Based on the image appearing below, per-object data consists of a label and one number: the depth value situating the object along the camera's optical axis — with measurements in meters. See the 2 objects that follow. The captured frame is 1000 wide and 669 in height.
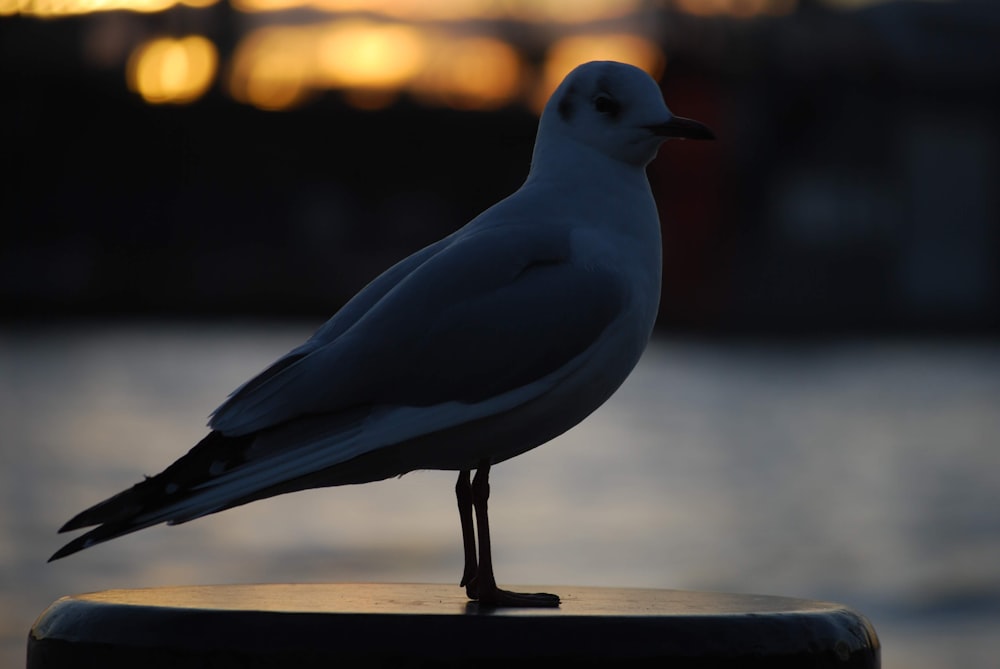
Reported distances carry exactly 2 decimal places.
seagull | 3.49
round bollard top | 3.40
